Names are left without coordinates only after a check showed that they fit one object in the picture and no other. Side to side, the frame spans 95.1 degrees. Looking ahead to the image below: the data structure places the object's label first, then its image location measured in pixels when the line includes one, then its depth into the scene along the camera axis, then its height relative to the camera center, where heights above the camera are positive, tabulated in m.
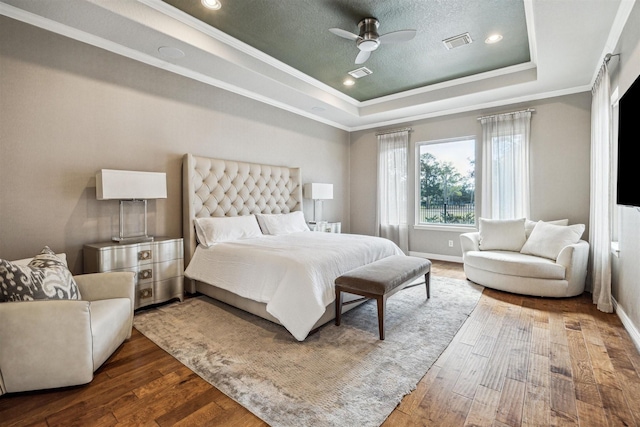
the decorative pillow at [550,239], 3.70 -0.40
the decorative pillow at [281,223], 4.36 -0.21
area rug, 1.72 -1.12
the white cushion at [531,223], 4.11 -0.22
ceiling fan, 2.91 +1.76
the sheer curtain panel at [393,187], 5.89 +0.45
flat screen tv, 2.12 +0.48
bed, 2.56 -0.41
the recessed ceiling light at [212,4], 2.74 +1.97
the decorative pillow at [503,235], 4.20 -0.39
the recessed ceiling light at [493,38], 3.37 +1.99
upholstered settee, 3.45 -0.63
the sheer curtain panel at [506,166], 4.58 +0.69
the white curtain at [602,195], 3.05 +0.13
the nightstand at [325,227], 5.25 -0.31
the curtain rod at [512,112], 4.51 +1.53
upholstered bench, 2.50 -0.64
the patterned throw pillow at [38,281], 1.81 -0.45
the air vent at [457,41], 3.37 +1.99
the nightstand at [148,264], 2.81 -0.54
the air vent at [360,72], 4.18 +2.01
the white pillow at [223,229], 3.59 -0.24
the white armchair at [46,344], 1.73 -0.81
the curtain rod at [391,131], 5.80 +1.60
